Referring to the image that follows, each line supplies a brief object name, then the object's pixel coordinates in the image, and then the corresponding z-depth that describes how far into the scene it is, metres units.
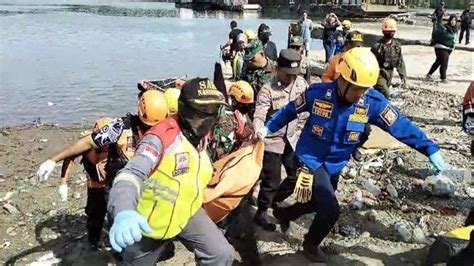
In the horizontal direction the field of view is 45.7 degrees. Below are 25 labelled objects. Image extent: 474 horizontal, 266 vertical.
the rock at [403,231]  5.25
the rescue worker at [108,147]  4.15
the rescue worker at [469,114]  3.95
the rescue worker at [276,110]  5.26
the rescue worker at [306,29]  19.25
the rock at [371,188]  6.42
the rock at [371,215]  5.74
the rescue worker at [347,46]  6.20
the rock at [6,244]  5.41
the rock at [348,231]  5.37
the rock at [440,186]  6.21
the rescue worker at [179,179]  2.97
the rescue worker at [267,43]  10.41
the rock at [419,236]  5.18
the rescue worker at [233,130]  4.68
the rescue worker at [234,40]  11.27
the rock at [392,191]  6.34
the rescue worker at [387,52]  8.77
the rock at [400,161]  7.34
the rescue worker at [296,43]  7.07
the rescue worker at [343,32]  14.48
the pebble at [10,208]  6.30
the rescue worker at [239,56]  10.07
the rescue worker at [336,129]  4.14
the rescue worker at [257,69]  6.44
